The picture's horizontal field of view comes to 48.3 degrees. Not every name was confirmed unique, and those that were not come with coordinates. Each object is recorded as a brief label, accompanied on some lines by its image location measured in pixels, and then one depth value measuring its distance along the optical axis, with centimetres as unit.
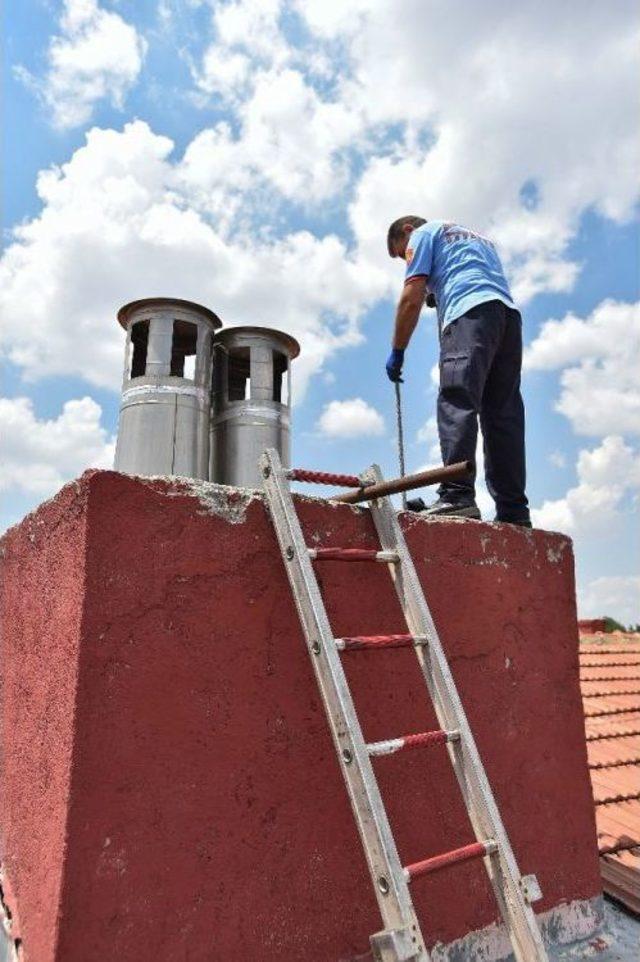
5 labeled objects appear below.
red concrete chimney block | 168
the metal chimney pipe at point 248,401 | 402
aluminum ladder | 157
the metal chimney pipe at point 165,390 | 372
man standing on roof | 293
